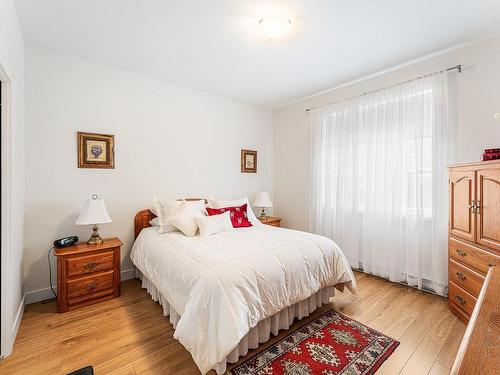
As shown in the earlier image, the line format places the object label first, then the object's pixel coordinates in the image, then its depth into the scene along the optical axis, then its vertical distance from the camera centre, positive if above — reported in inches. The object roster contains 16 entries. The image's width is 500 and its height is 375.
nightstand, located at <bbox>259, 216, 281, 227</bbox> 153.5 -22.9
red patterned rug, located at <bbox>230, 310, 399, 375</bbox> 63.4 -48.3
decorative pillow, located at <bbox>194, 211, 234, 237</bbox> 102.7 -17.0
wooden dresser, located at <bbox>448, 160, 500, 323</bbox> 73.7 -14.8
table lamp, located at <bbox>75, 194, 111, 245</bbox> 93.6 -11.2
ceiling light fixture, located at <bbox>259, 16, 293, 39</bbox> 80.7 +56.1
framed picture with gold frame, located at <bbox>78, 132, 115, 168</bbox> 106.5 +16.4
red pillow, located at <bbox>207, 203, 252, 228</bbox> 120.1 -14.9
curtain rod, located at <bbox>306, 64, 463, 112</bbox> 97.0 +48.6
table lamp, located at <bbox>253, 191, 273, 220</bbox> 155.9 -10.1
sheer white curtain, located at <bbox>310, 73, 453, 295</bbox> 102.3 +3.1
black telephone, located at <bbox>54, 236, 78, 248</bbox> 94.0 -22.3
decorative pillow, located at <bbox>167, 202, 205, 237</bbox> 103.2 -15.4
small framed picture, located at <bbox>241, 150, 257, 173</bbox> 164.2 +17.2
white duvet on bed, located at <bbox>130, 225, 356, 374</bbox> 59.0 -27.8
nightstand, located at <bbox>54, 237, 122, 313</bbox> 89.3 -34.8
